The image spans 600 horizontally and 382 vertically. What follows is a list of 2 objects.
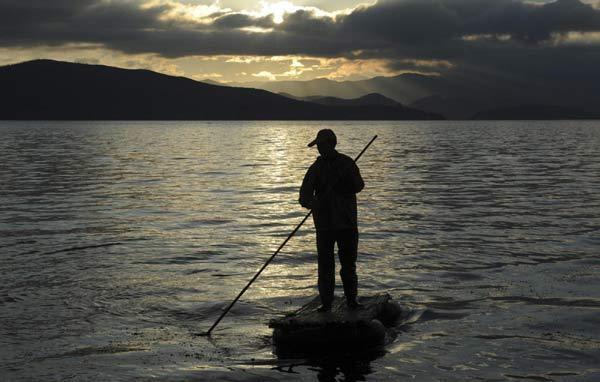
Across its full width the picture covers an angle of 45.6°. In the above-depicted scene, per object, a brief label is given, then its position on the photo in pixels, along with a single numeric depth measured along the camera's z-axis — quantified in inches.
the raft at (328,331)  421.1
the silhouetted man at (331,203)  423.2
